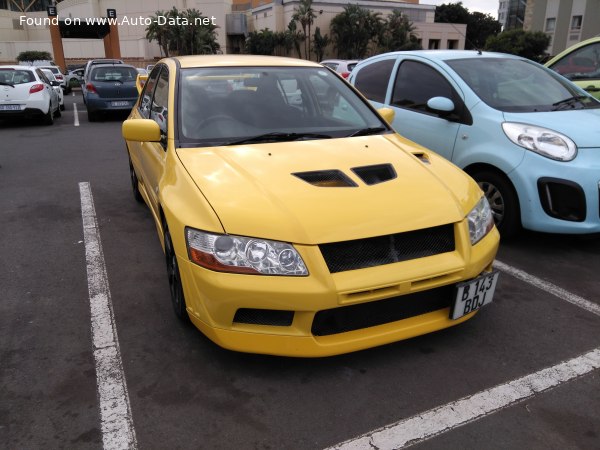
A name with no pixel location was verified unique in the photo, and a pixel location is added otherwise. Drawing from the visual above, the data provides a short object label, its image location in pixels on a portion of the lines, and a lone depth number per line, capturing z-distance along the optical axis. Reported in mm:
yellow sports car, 2295
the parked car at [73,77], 25489
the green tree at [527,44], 39000
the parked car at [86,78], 13594
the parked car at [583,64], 6414
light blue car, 3820
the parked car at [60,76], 22367
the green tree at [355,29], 54375
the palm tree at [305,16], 55031
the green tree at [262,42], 54188
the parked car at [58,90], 14639
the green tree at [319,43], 55469
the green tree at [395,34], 55031
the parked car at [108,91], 12828
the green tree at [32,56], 50375
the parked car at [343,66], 12844
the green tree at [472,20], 75125
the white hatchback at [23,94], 11359
